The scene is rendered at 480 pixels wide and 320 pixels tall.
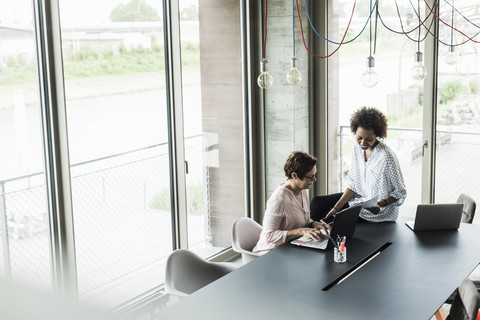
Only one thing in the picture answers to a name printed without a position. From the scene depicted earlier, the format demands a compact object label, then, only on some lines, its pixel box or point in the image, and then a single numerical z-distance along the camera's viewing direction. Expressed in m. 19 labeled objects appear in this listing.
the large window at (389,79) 5.03
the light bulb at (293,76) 3.62
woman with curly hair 3.67
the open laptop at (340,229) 3.15
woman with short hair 3.37
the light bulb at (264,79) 3.66
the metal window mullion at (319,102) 5.35
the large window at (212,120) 4.57
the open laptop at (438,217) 3.47
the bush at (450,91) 4.86
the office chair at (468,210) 3.89
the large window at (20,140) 3.19
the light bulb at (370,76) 3.33
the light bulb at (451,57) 4.69
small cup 3.06
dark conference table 2.51
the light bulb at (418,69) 3.51
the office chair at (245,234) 3.82
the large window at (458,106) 4.75
